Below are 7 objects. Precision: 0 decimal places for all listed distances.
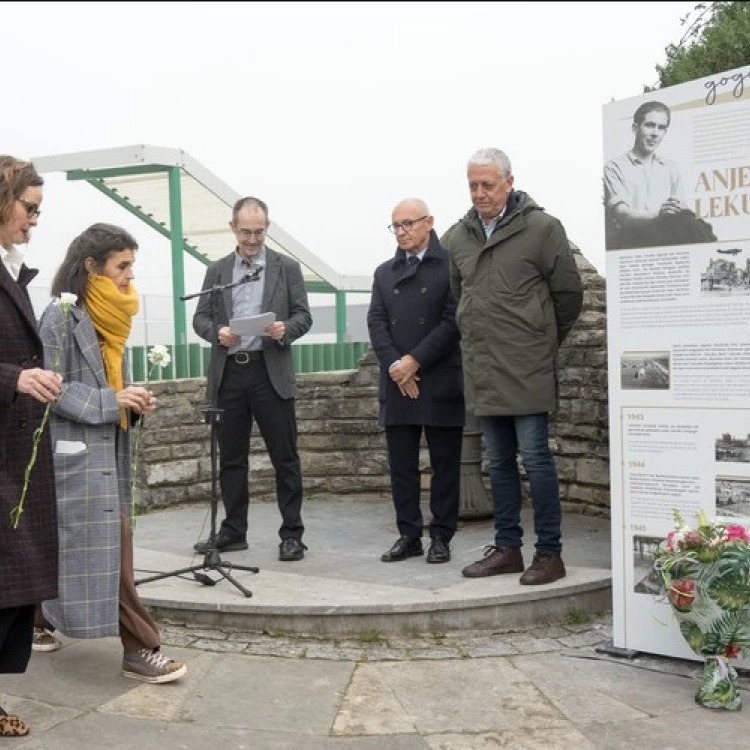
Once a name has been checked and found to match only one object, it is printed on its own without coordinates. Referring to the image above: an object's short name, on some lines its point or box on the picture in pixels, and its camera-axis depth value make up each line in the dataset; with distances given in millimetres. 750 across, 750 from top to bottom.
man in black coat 5406
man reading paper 5551
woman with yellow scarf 3768
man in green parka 4824
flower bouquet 3723
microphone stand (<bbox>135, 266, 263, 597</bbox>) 4918
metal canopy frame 9133
